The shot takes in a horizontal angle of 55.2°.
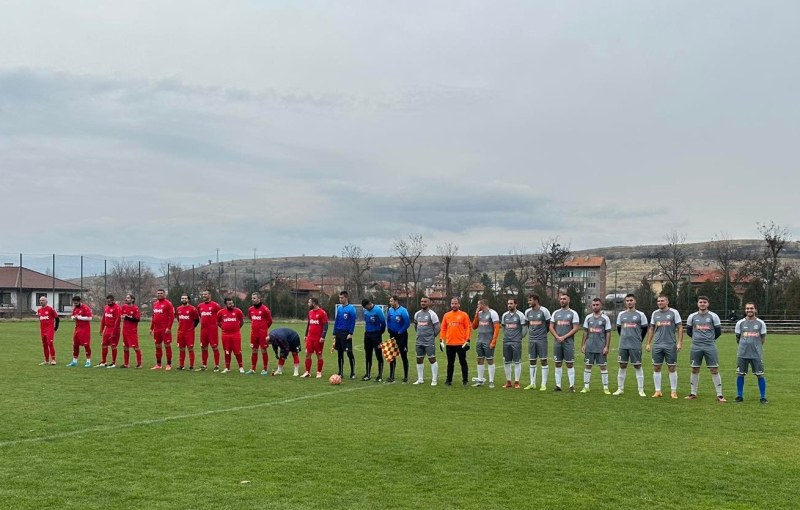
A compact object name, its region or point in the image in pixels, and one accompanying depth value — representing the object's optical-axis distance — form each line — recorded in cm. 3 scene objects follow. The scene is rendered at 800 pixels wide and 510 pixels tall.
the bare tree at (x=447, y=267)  6380
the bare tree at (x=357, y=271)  7181
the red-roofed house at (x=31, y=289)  6391
